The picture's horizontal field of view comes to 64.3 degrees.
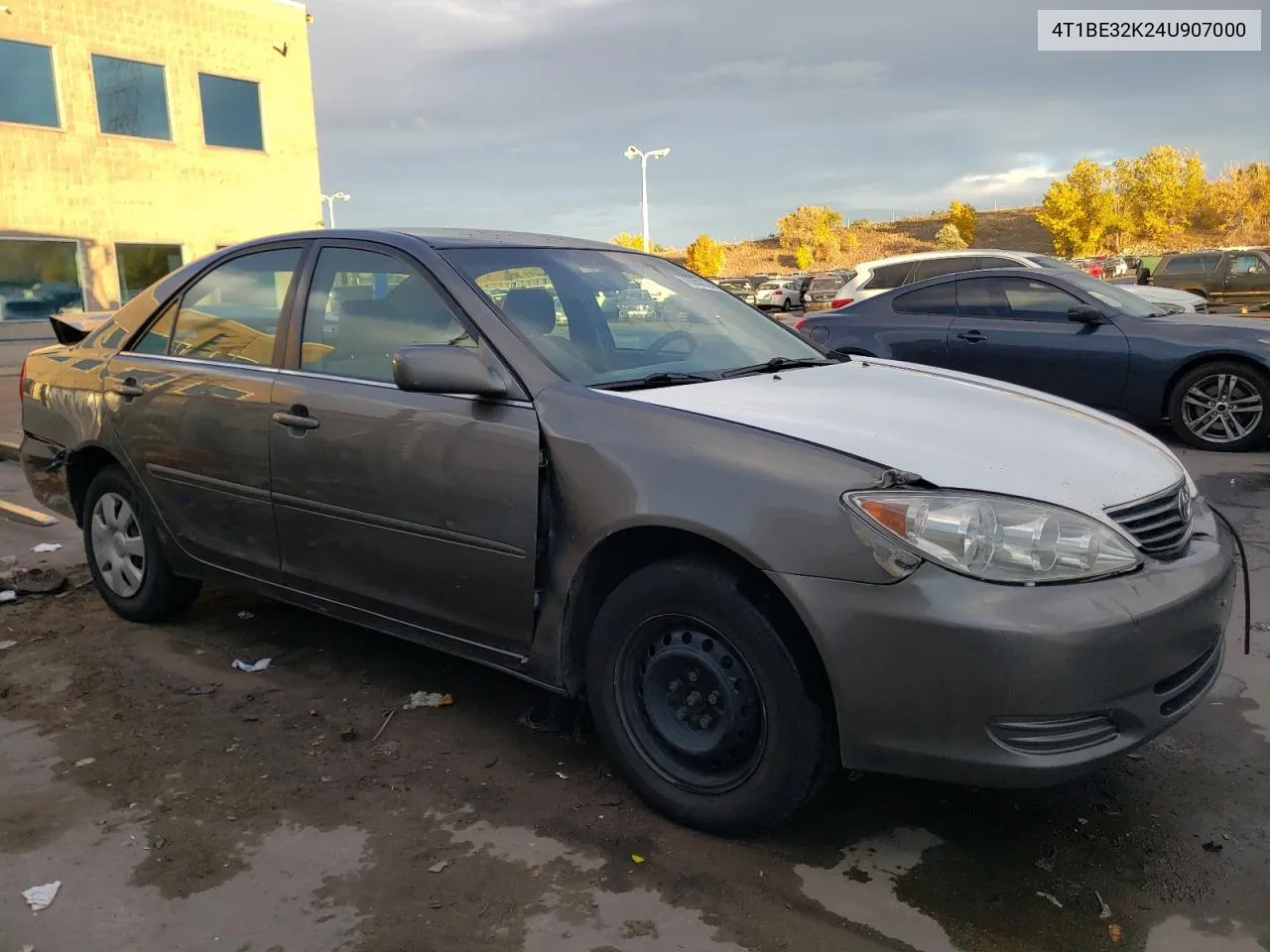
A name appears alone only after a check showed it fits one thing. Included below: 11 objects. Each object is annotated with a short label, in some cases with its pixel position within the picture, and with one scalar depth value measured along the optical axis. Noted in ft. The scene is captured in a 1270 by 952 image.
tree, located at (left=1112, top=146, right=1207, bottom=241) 212.64
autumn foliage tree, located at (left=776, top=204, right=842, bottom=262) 261.65
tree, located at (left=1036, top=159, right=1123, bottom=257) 218.59
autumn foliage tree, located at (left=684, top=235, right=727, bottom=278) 224.74
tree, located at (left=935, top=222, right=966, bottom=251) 243.66
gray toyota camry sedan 7.72
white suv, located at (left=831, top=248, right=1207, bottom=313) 38.78
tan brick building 65.87
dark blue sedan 25.89
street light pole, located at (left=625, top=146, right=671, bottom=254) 141.28
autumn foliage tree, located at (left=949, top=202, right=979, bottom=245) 264.31
